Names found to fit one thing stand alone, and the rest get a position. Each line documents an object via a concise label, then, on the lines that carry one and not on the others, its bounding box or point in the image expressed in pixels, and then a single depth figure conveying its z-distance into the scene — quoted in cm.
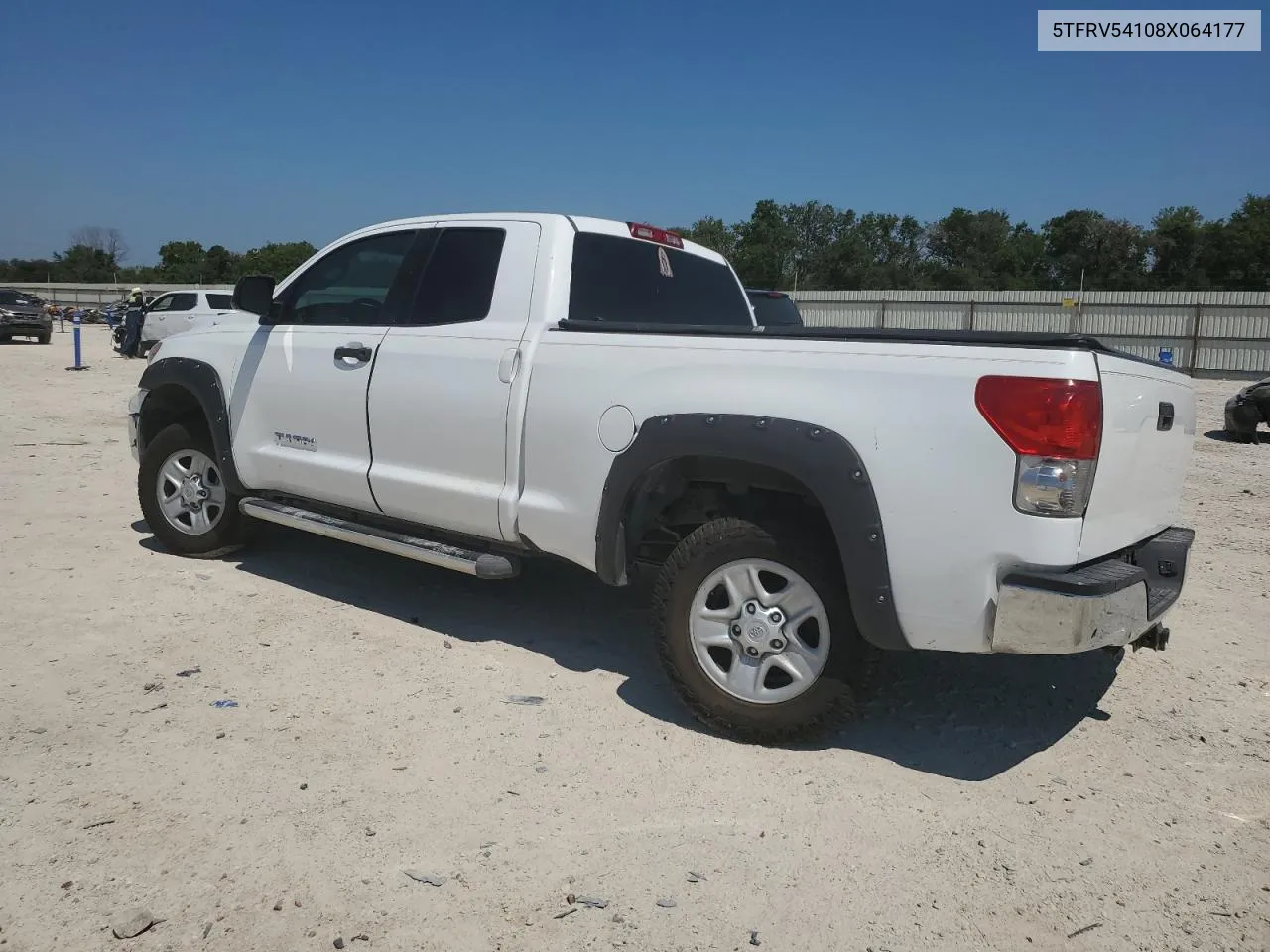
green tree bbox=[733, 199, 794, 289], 5650
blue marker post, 2027
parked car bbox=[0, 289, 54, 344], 2753
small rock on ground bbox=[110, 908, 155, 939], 250
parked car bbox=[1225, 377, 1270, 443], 1207
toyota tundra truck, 300
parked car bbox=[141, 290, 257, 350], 2184
